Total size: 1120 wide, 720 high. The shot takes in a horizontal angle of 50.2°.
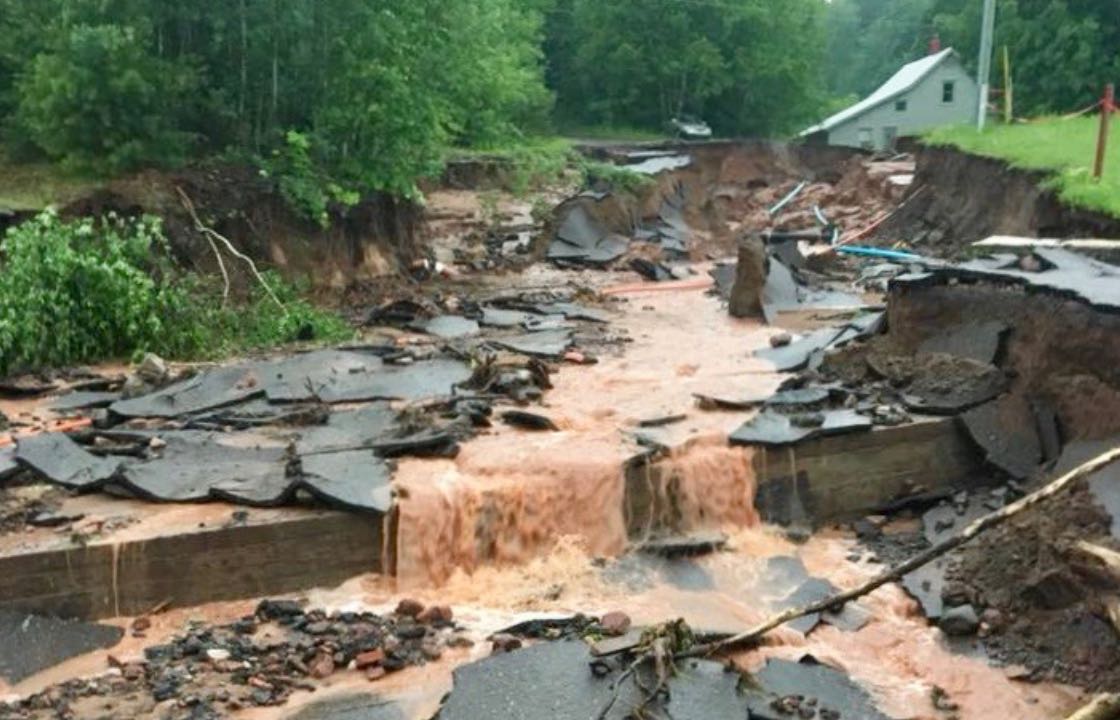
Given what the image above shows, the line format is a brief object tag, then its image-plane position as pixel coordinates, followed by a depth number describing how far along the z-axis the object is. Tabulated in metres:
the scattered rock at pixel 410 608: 8.70
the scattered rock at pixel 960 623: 8.84
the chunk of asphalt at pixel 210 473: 9.30
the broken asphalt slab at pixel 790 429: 10.81
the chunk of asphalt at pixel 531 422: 11.17
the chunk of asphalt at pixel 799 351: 13.57
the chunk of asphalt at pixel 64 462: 9.53
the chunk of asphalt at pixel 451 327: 15.99
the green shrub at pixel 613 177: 26.92
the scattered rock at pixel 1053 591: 8.54
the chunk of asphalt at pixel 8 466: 9.55
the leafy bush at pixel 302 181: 16.56
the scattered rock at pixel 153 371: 12.30
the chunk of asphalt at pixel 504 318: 16.69
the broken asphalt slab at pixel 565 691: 7.23
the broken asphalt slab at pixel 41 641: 7.86
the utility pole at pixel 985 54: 26.23
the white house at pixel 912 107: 41.12
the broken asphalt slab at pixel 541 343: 14.48
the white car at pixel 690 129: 37.69
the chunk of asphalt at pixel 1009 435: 10.94
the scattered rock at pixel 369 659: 7.98
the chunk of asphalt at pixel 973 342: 11.72
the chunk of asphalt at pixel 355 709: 7.45
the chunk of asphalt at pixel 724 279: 19.59
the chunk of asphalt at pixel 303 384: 11.70
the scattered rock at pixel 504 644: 8.11
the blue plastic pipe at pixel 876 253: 22.45
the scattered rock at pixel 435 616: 8.65
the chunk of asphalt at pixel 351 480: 9.18
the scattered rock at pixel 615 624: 8.26
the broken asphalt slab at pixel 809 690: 7.50
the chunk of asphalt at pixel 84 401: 11.78
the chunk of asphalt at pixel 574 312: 17.31
